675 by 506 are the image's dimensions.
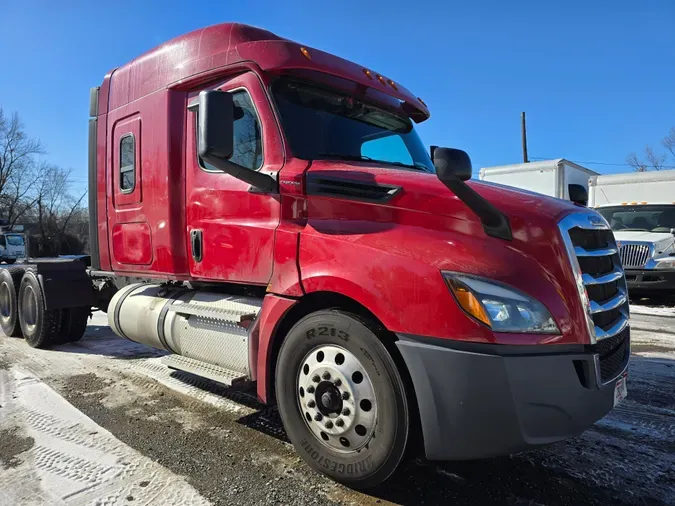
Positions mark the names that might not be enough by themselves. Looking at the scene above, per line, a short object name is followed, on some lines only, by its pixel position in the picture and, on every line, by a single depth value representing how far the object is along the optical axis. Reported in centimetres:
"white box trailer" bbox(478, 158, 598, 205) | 1253
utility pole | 2889
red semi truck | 221
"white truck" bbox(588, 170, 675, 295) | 956
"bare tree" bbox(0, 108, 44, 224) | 5219
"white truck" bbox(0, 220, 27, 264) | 3275
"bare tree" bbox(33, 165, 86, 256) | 3950
